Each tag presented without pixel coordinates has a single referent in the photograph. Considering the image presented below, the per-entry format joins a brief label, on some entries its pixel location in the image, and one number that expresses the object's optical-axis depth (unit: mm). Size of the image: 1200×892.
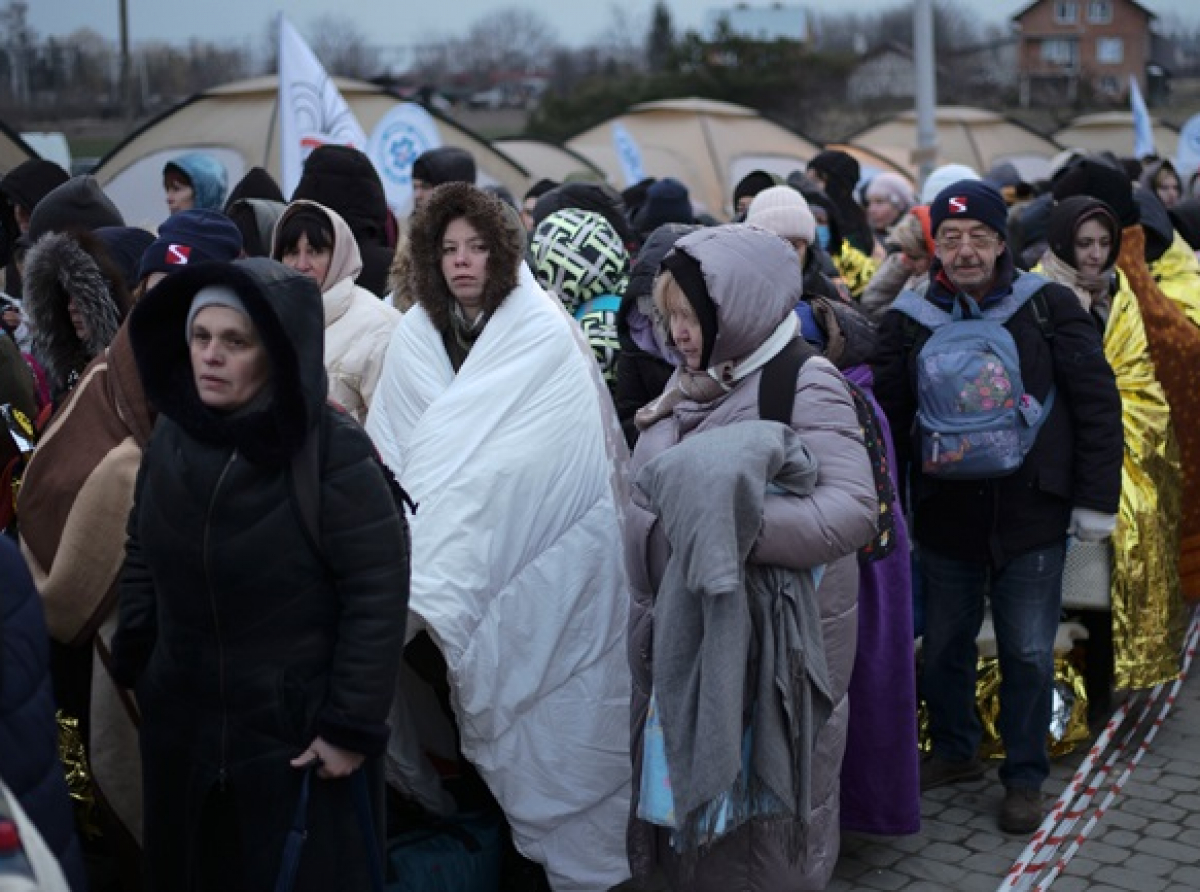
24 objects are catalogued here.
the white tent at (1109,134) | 30250
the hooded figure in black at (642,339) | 5027
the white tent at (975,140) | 27828
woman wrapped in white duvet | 4242
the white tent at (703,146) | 22156
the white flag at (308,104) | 9117
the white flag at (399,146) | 11039
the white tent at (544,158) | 20234
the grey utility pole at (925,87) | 15836
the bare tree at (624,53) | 65188
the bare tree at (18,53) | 29078
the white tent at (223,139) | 15211
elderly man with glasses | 4953
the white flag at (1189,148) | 16094
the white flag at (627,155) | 16062
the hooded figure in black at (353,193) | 6512
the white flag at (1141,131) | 15719
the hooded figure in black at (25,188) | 7195
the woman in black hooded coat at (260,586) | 3301
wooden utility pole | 31078
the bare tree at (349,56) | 58531
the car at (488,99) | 52219
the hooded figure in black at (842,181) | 10070
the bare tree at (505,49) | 74812
